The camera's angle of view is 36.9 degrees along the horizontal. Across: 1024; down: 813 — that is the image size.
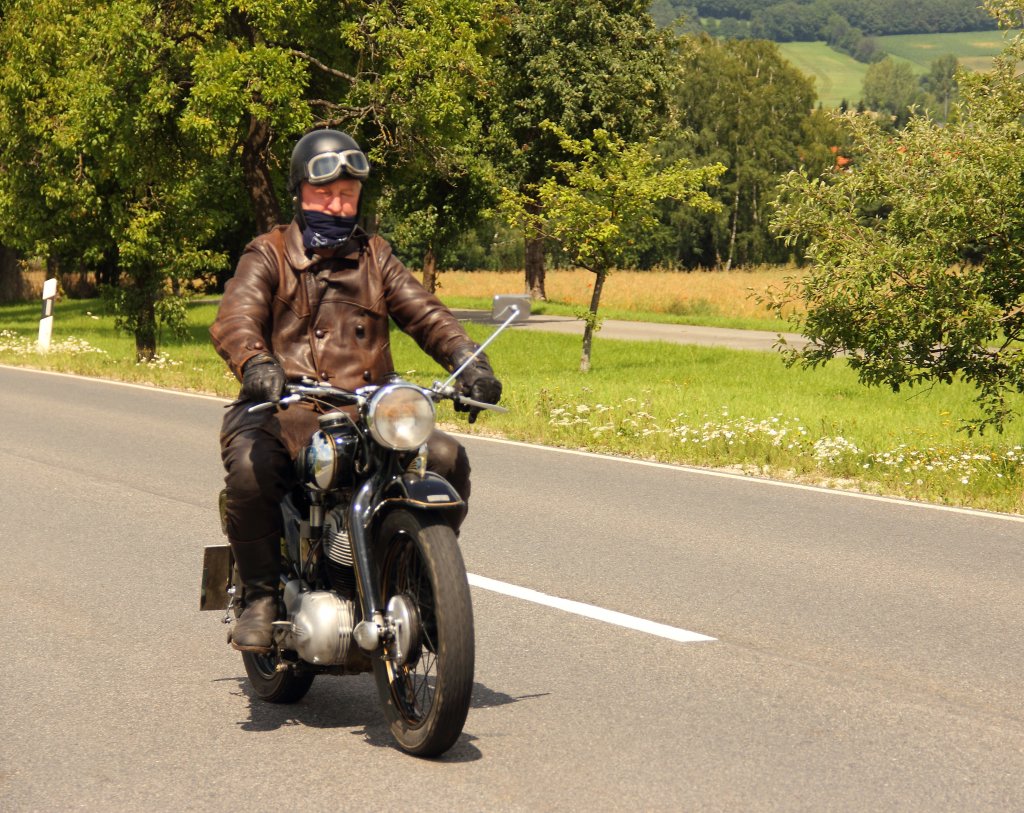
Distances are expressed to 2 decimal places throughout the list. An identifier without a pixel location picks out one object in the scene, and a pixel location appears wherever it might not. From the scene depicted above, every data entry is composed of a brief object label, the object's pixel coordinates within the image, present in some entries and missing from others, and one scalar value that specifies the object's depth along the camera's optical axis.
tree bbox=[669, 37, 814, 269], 90.00
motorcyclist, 5.03
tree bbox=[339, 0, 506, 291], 25.77
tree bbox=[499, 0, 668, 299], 45.94
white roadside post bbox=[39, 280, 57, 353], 25.62
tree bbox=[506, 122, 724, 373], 26.66
